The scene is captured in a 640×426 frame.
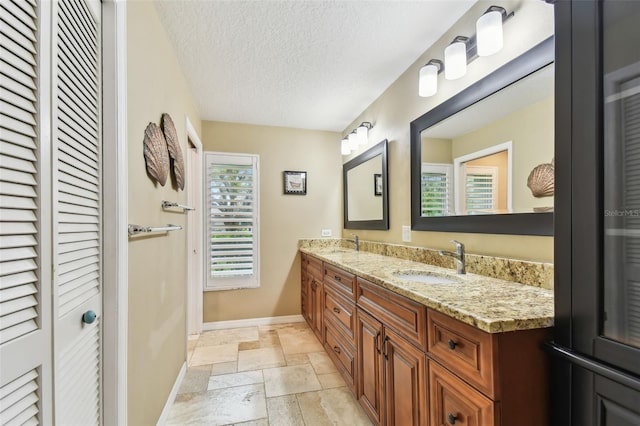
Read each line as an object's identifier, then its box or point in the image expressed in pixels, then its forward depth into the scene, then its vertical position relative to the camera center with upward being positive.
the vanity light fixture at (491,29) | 1.40 +0.90
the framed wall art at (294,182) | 3.62 +0.39
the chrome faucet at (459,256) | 1.64 -0.25
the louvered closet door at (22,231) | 0.60 -0.04
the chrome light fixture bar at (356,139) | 3.00 +0.81
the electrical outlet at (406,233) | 2.31 -0.17
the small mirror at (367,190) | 2.68 +0.25
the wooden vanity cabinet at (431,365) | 0.87 -0.59
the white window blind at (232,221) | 3.38 -0.09
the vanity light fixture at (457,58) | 1.62 +0.88
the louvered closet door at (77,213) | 0.81 +0.00
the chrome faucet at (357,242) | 3.15 -0.32
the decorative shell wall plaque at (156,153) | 1.50 +0.34
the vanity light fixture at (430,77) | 1.85 +0.88
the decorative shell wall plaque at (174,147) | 1.81 +0.45
